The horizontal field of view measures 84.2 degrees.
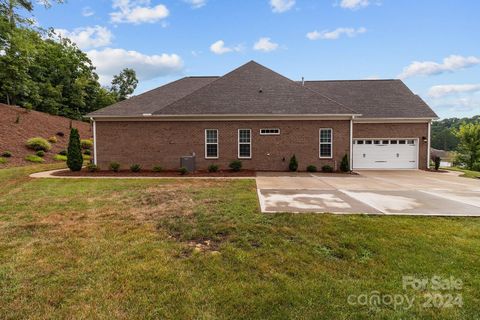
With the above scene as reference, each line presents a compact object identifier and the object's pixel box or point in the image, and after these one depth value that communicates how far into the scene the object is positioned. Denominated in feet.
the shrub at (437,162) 54.95
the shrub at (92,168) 46.73
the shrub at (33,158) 59.21
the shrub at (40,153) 63.30
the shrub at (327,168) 49.93
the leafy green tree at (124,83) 163.12
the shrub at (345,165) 49.49
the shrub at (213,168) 47.57
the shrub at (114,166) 46.92
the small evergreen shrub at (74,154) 44.80
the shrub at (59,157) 65.59
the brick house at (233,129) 50.52
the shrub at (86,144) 81.19
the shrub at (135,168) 47.34
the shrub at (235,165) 48.61
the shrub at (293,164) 49.70
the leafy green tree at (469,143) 73.77
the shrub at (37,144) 65.82
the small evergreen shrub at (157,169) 47.87
